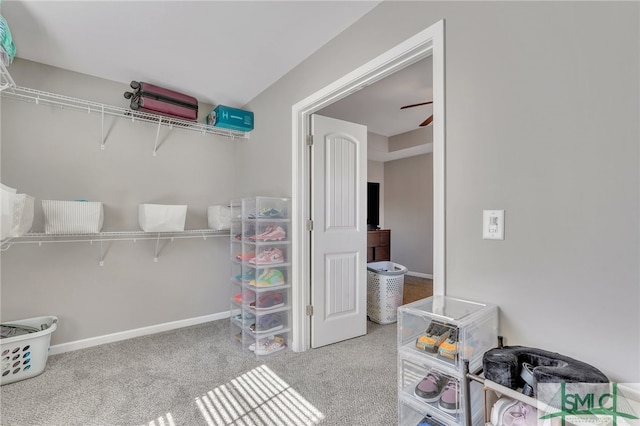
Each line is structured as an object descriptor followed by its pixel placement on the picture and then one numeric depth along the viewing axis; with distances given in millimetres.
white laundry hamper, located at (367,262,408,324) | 3059
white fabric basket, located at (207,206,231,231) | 2930
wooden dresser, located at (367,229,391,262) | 4750
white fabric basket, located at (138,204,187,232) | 2518
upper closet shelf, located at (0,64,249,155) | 2241
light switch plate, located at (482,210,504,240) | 1185
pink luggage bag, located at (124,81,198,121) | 2527
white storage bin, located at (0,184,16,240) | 1568
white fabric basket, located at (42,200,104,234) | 2109
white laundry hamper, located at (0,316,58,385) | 1896
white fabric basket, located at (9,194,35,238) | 1703
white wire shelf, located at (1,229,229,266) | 2248
